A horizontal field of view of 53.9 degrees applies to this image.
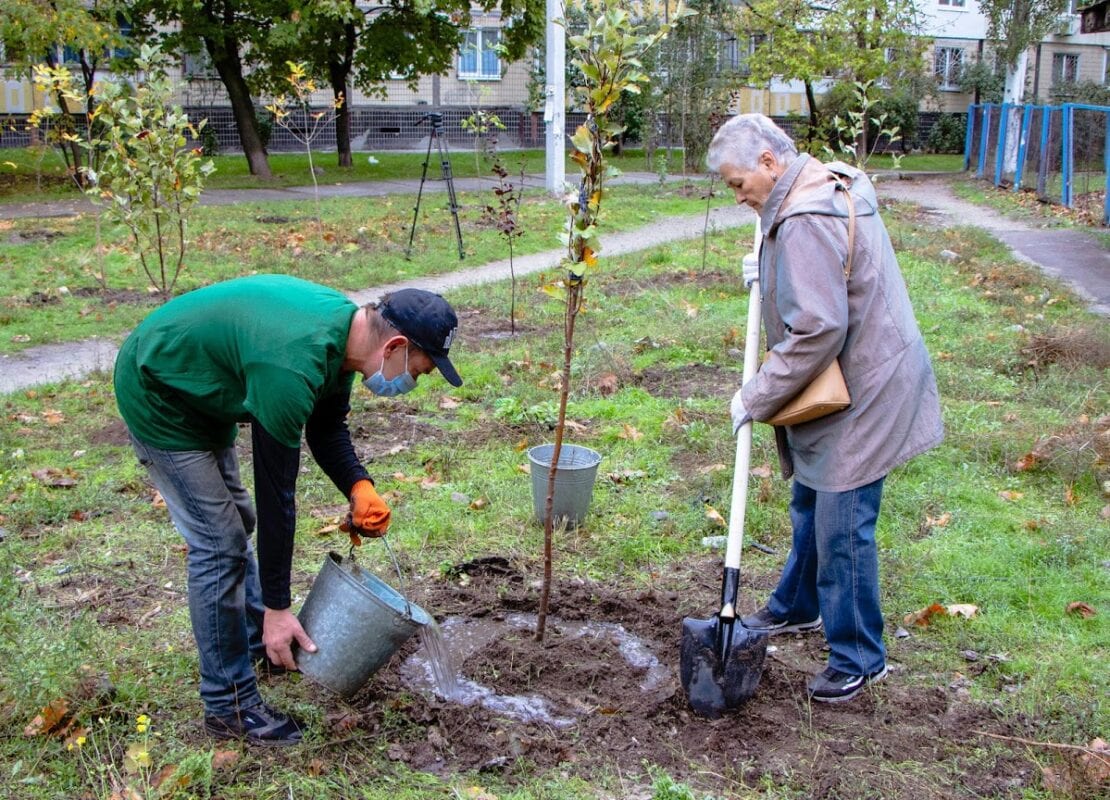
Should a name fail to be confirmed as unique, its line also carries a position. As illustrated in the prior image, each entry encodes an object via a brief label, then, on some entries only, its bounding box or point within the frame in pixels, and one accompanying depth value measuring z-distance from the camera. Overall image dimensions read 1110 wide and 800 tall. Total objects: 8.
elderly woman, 3.25
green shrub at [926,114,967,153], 35.00
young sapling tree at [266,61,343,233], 11.54
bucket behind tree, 4.91
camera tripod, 11.48
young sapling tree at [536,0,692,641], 3.38
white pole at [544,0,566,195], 18.23
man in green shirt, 2.86
